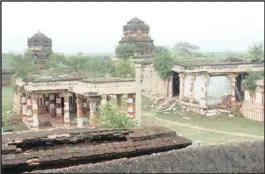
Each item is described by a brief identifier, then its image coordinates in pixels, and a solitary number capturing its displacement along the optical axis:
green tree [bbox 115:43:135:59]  53.38
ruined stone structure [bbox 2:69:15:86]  60.59
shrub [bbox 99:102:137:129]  19.02
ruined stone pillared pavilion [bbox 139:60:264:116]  35.28
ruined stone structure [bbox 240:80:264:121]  31.42
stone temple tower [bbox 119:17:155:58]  55.03
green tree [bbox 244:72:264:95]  33.05
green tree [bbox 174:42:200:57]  109.91
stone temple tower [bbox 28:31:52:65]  53.53
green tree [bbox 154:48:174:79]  40.47
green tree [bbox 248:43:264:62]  39.91
